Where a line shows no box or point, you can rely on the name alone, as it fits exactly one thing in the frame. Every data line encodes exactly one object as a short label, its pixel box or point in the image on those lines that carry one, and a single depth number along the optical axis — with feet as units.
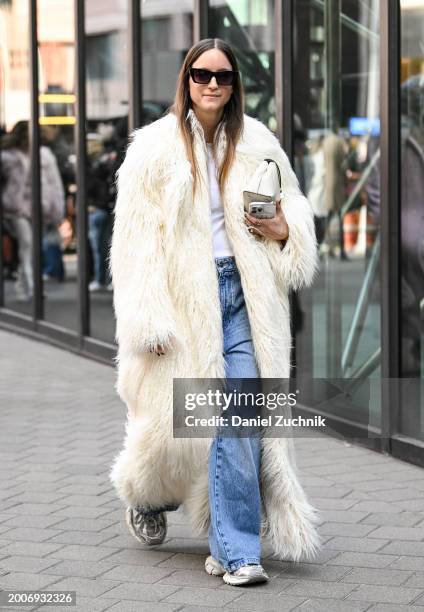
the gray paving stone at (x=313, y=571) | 20.71
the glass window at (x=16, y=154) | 54.71
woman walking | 20.48
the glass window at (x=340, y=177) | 32.10
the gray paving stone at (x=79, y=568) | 20.95
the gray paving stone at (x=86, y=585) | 19.90
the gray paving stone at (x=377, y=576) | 20.37
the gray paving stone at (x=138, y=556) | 21.76
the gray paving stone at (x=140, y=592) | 19.68
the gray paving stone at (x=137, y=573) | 20.69
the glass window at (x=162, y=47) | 40.65
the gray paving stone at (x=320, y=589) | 19.75
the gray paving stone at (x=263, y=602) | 19.11
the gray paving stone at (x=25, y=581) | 20.21
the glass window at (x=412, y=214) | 29.20
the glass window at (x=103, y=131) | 44.80
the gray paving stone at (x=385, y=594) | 19.40
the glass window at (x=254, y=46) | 35.69
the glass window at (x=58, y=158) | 49.55
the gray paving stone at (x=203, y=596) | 19.43
